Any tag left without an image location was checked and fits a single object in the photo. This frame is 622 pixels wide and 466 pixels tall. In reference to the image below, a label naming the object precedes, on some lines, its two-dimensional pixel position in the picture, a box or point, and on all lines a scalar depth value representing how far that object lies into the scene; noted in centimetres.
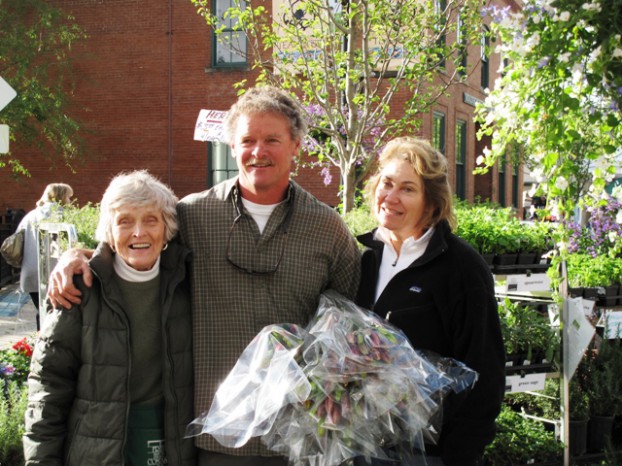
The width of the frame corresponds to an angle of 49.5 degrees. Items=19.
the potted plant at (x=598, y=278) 674
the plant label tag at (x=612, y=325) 595
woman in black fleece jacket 257
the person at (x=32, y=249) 814
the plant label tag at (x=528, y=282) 498
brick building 1691
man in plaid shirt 271
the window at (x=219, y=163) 1691
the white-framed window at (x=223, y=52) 1662
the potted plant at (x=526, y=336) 489
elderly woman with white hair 253
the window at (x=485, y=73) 2079
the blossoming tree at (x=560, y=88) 305
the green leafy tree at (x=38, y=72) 1598
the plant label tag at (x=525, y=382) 475
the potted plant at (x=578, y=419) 533
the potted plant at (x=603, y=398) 543
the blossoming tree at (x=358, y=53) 700
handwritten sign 946
